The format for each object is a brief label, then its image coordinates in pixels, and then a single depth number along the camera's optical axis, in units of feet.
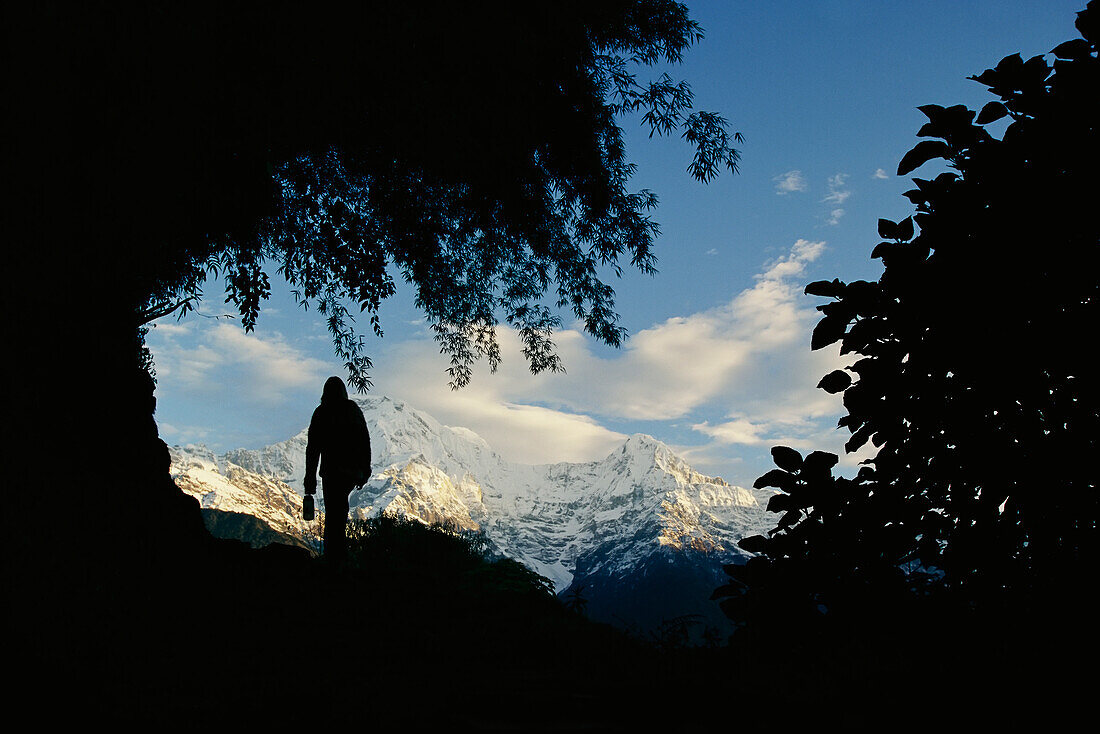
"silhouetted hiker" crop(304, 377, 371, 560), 30.46
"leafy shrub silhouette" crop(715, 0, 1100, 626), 8.16
